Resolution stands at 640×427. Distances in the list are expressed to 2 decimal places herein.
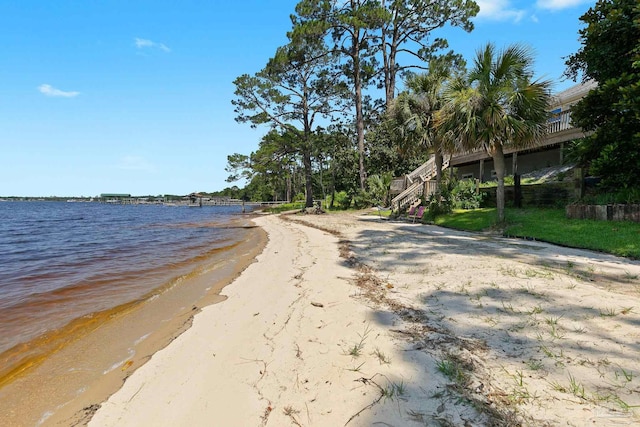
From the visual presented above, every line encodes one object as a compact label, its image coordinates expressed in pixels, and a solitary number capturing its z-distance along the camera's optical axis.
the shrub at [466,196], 16.31
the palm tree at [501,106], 11.20
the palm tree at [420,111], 16.45
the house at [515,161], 17.28
